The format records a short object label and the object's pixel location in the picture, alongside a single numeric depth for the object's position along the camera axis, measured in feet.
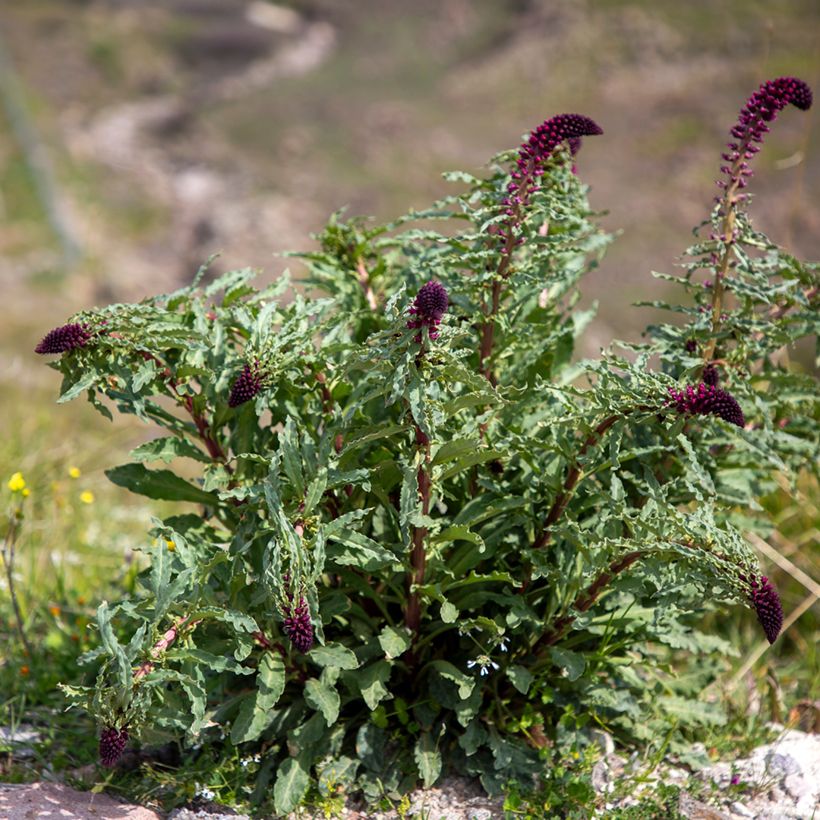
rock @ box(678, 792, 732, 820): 9.61
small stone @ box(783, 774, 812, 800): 10.14
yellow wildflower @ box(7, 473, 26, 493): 11.26
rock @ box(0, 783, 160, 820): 8.98
